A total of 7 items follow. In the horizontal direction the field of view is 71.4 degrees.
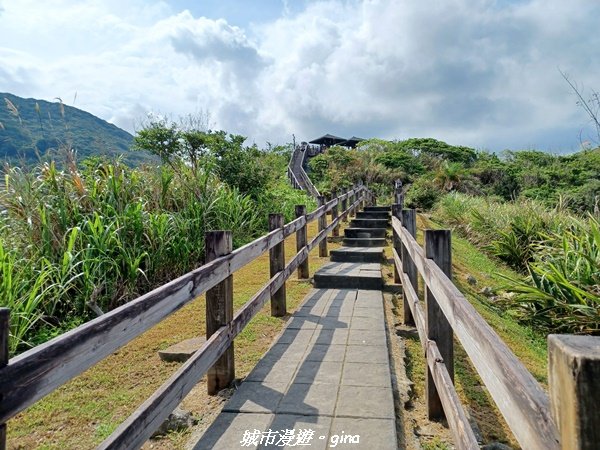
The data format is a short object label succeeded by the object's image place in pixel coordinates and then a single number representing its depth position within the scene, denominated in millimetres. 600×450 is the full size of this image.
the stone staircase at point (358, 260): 5809
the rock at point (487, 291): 6489
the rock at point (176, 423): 2475
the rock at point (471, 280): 6758
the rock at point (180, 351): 3545
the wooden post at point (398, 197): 10625
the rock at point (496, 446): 2298
